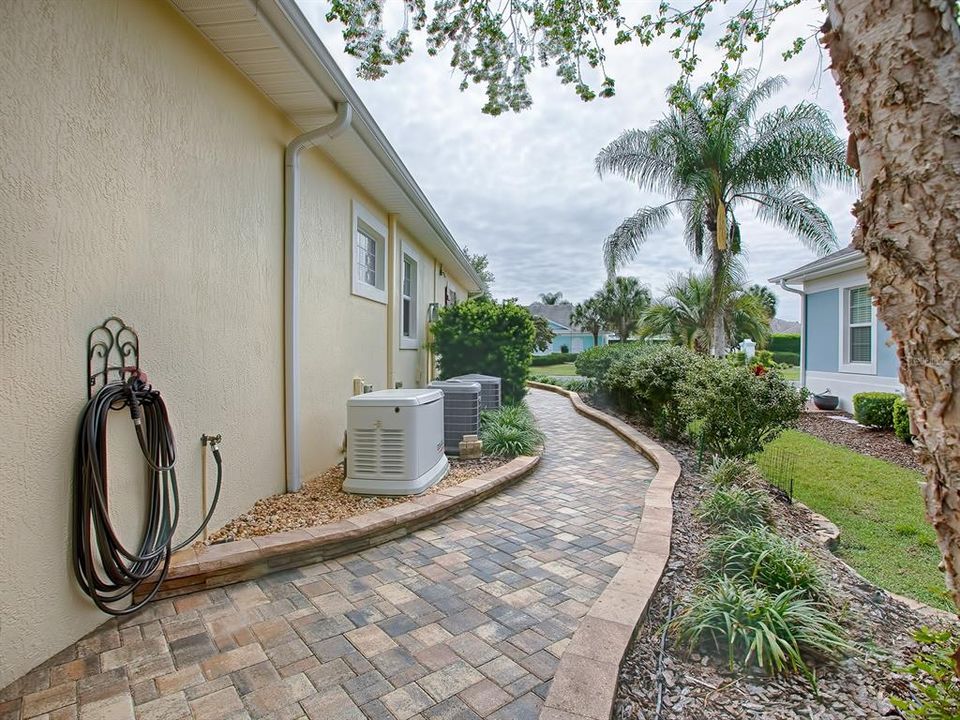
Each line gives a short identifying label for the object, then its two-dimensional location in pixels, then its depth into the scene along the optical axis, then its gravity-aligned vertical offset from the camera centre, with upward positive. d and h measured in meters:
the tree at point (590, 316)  39.47 +3.35
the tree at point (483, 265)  37.27 +6.88
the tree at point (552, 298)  64.06 +7.57
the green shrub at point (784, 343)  35.78 +1.13
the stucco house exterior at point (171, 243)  1.99 +0.63
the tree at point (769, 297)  48.76 +6.32
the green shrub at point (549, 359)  39.97 -0.18
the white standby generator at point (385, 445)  4.06 -0.74
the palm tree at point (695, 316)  16.88 +1.55
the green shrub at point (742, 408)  4.80 -0.49
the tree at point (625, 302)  35.88 +4.05
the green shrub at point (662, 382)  6.79 -0.35
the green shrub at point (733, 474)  4.49 -1.07
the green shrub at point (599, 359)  12.10 -0.04
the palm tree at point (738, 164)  11.38 +4.67
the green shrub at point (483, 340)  8.75 +0.28
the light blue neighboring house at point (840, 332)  9.85 +0.61
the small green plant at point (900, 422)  7.51 -0.95
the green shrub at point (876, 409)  8.59 -0.86
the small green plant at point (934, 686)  1.65 -1.15
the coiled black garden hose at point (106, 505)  2.21 -0.73
